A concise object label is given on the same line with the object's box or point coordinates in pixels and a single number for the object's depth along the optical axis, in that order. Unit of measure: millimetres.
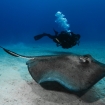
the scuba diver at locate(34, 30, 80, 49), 5034
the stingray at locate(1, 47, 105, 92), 1883
